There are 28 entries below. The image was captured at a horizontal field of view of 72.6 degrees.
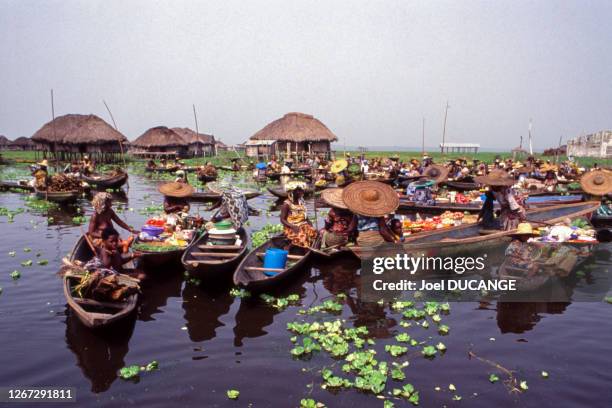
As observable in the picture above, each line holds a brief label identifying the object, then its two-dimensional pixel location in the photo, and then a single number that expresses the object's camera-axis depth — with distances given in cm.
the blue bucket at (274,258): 758
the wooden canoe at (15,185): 2031
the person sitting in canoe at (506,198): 877
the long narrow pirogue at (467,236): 807
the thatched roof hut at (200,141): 5272
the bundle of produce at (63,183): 1795
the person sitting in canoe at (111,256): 635
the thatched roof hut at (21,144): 6312
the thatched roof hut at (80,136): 3750
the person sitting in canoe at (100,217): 664
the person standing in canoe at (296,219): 899
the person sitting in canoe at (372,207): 816
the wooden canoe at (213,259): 713
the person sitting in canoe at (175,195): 1073
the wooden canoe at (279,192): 1823
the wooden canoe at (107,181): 2128
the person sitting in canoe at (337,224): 906
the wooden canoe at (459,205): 1506
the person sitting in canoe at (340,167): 1656
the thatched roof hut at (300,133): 3656
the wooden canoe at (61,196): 1673
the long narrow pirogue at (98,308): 519
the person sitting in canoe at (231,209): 888
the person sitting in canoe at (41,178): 1777
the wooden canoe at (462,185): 2212
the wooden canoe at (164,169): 3194
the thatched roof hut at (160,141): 4409
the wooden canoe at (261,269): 679
